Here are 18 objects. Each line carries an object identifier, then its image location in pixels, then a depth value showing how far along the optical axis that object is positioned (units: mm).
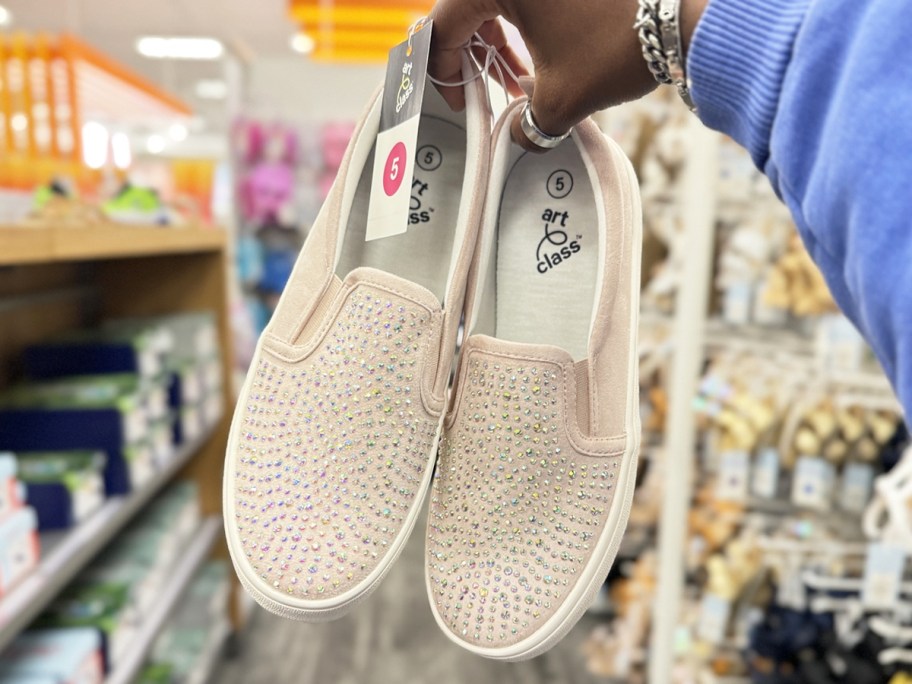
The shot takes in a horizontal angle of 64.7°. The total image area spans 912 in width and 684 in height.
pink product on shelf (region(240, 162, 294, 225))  3246
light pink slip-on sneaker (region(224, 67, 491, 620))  423
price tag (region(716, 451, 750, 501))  1703
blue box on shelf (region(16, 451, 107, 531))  1191
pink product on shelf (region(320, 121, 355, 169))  3270
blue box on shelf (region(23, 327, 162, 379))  1542
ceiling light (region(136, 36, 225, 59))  6812
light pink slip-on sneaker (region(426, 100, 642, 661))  432
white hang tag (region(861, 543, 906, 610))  1511
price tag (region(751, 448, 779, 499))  1677
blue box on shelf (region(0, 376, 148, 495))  1324
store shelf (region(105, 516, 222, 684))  1386
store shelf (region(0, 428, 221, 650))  956
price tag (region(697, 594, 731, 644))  1722
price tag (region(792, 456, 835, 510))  1616
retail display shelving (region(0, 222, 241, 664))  1018
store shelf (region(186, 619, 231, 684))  1828
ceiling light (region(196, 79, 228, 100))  8484
